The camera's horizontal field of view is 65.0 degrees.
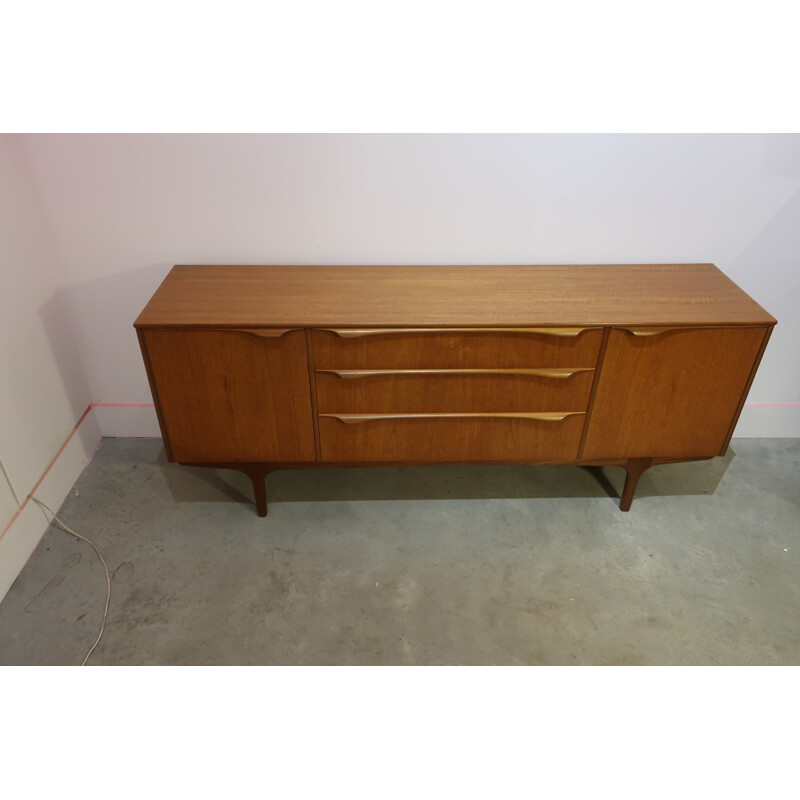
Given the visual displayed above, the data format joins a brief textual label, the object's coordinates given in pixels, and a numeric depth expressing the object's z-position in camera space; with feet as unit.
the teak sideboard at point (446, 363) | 6.44
